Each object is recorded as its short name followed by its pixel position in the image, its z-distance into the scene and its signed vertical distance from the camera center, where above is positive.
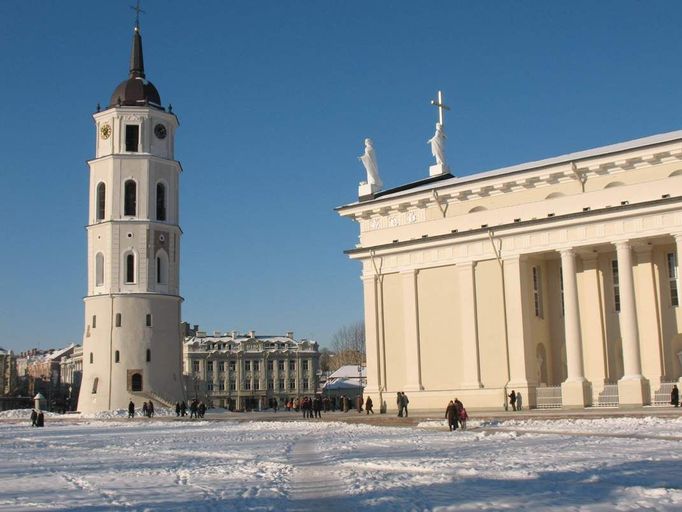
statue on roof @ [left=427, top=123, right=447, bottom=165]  49.91 +13.20
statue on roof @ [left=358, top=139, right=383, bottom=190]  47.19 +11.61
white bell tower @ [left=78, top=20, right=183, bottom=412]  63.50 +9.62
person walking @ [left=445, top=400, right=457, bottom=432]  27.52 -1.14
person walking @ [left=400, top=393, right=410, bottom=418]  37.75 -0.88
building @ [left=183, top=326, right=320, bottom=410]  135.38 +2.79
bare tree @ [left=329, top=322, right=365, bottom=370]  141.50 +5.73
